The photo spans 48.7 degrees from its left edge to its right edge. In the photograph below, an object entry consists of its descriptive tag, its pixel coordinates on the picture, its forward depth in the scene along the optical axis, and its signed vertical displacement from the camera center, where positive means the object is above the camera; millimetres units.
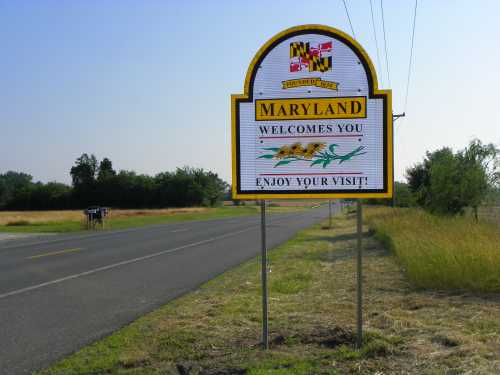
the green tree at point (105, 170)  120275 +8079
